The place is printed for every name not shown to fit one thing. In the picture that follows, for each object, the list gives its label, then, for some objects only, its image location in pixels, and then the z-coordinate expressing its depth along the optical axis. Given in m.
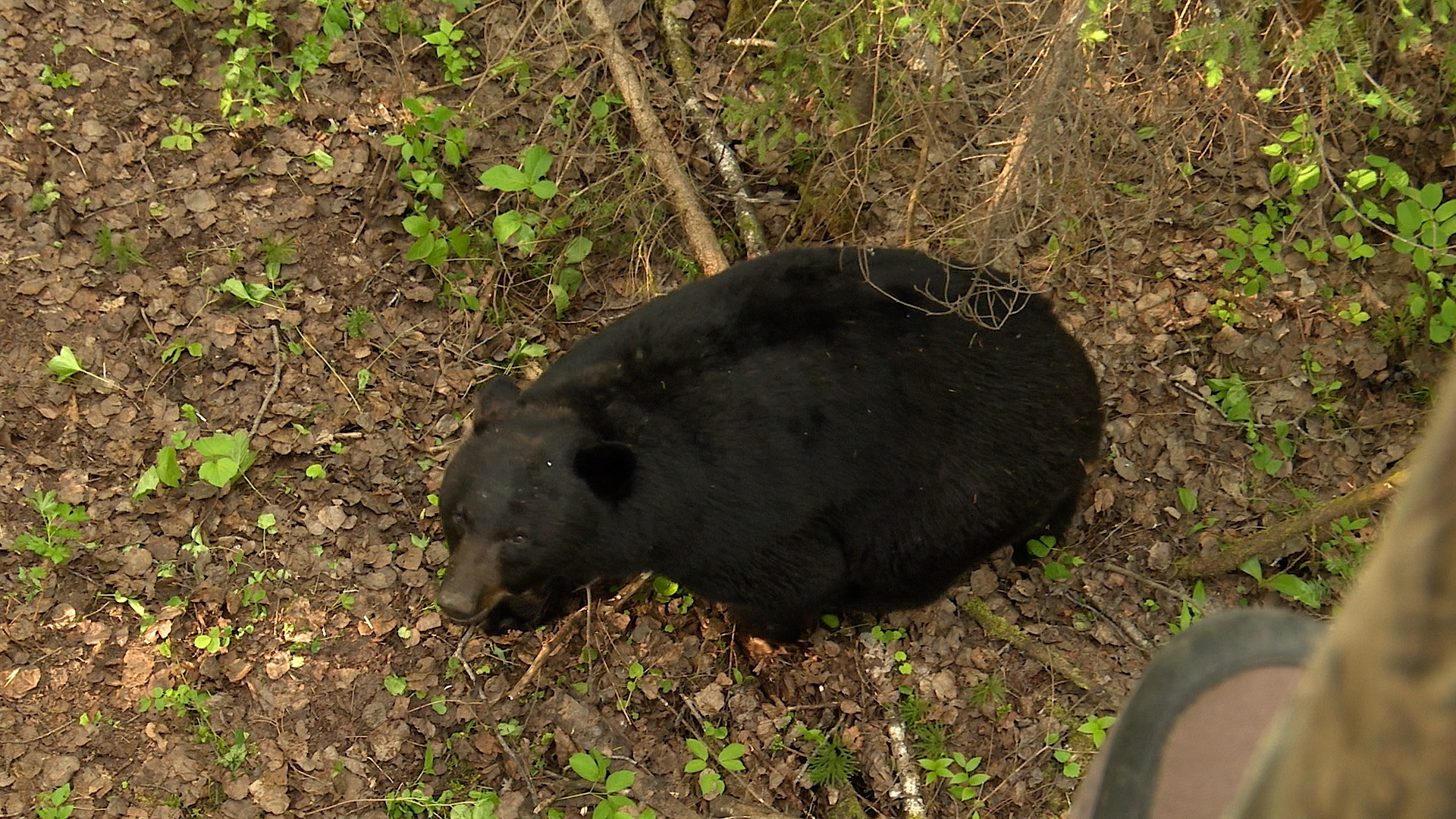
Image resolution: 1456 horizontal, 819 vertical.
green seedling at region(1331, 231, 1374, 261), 5.51
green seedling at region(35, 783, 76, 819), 3.72
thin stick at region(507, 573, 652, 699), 4.34
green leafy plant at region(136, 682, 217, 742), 3.95
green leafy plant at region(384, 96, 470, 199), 5.22
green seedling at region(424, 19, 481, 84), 5.48
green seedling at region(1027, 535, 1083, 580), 4.90
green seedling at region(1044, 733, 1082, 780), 4.21
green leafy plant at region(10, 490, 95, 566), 4.04
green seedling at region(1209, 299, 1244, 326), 5.54
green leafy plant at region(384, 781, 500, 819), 3.97
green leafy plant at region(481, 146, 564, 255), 5.05
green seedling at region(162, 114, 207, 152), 4.98
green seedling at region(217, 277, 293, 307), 4.79
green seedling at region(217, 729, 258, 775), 3.95
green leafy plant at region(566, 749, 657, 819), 3.93
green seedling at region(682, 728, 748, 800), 4.10
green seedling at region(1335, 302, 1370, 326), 5.47
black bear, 3.75
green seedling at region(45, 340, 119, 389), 4.36
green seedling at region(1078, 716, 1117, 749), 4.16
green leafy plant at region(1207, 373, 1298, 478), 5.23
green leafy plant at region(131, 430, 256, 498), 4.27
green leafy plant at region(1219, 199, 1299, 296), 5.56
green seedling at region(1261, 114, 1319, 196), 4.69
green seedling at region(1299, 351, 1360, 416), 5.39
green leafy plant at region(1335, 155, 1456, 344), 5.31
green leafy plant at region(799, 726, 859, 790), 4.25
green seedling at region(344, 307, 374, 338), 4.94
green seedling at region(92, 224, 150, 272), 4.68
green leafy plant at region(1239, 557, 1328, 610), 4.73
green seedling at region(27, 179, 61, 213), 4.64
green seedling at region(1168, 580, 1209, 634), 4.68
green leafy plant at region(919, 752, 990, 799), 4.19
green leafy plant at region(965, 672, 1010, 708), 4.48
